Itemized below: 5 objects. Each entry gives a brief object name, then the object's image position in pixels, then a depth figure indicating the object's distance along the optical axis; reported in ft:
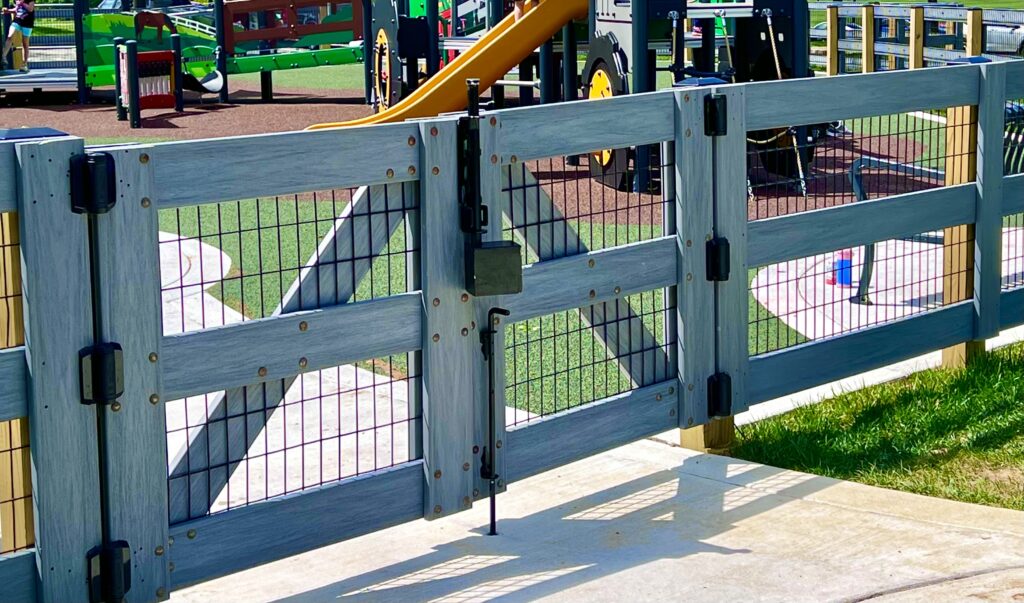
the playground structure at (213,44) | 82.23
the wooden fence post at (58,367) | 13.08
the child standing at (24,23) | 85.97
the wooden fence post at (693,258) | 19.40
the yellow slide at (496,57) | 51.93
